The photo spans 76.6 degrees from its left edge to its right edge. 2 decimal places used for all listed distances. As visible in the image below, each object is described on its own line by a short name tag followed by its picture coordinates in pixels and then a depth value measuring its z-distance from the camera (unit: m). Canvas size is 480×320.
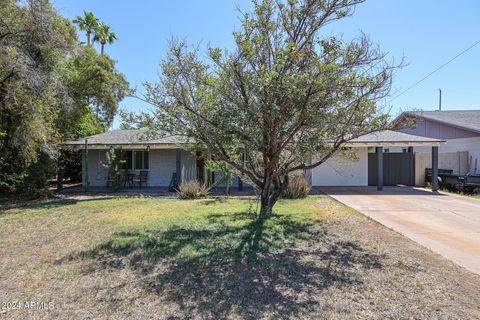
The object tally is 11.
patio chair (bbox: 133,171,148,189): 15.42
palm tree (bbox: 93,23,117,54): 28.12
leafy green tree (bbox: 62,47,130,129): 14.75
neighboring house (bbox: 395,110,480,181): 15.51
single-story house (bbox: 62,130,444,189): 15.77
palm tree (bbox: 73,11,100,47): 27.00
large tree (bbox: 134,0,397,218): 5.19
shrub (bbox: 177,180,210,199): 11.68
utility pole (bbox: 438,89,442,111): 36.97
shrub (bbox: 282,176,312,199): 11.63
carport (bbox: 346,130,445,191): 13.69
